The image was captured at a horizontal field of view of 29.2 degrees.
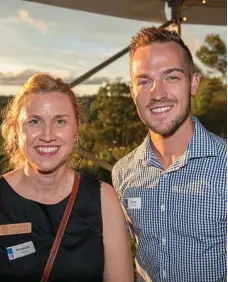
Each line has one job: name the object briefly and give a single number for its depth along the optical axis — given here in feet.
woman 5.37
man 5.57
